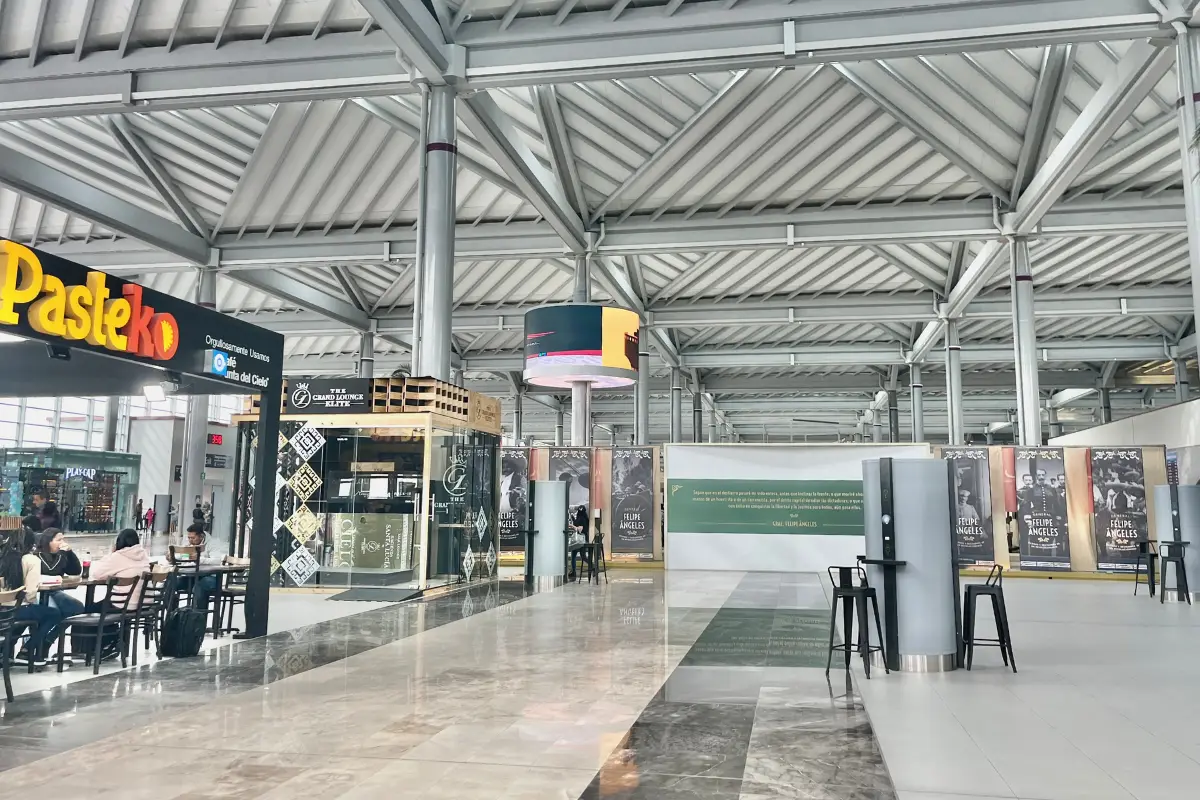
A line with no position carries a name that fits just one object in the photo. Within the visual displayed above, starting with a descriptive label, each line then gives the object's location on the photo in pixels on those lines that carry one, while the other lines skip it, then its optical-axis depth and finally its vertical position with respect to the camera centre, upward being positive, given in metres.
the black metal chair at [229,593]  8.10 -0.96
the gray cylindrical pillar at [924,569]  6.64 -0.55
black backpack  6.95 -1.17
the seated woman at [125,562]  6.83 -0.56
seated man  7.73 -0.90
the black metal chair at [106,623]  6.39 -1.00
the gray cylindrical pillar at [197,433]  20.59 +1.68
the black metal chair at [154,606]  6.86 -0.93
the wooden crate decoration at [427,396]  11.75 +1.44
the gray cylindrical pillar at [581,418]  19.88 +1.98
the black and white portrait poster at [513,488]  16.94 +0.21
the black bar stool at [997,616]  6.64 -0.97
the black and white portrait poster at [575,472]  17.81 +0.56
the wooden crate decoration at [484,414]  13.26 +1.38
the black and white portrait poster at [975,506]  16.14 -0.10
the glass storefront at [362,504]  11.80 -0.11
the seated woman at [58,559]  6.79 -0.55
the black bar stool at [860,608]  6.53 -0.86
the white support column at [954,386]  25.64 +3.61
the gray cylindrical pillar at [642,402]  27.14 +3.17
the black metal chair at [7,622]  5.35 -0.84
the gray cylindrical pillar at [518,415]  38.94 +3.93
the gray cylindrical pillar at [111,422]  28.38 +2.54
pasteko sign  5.50 +1.35
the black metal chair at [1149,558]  12.40 -0.87
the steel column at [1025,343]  18.42 +3.60
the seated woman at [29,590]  6.04 -0.69
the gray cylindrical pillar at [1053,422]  43.08 +4.12
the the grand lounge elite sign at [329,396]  11.99 +1.46
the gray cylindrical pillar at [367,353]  27.42 +4.78
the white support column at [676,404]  32.66 +3.77
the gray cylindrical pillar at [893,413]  36.12 +3.82
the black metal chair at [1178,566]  11.58 -0.89
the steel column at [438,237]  12.81 +4.05
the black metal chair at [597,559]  14.52 -1.12
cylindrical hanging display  15.38 +2.87
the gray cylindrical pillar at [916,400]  30.53 +3.72
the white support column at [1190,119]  10.33 +4.84
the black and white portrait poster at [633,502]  17.59 -0.08
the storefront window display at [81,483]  18.72 +0.31
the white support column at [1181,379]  28.97 +4.29
